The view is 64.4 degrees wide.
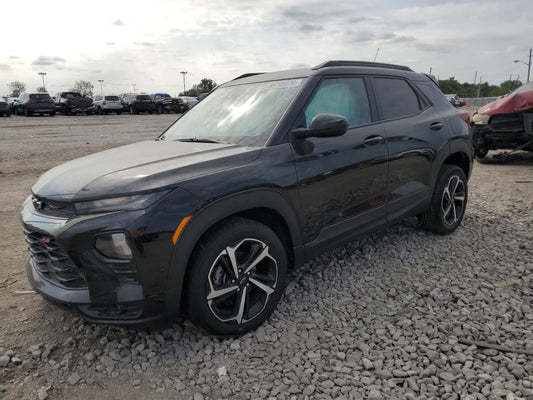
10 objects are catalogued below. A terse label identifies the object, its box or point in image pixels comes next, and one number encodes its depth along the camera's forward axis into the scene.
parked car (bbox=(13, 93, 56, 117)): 28.44
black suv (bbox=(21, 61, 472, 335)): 2.33
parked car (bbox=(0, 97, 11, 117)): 27.90
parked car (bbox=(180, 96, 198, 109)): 36.55
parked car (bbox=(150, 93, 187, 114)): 34.38
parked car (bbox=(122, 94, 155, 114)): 33.15
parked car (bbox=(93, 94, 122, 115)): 32.66
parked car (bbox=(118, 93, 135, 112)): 34.62
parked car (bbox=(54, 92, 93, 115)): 31.06
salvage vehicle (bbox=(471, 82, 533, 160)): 8.32
